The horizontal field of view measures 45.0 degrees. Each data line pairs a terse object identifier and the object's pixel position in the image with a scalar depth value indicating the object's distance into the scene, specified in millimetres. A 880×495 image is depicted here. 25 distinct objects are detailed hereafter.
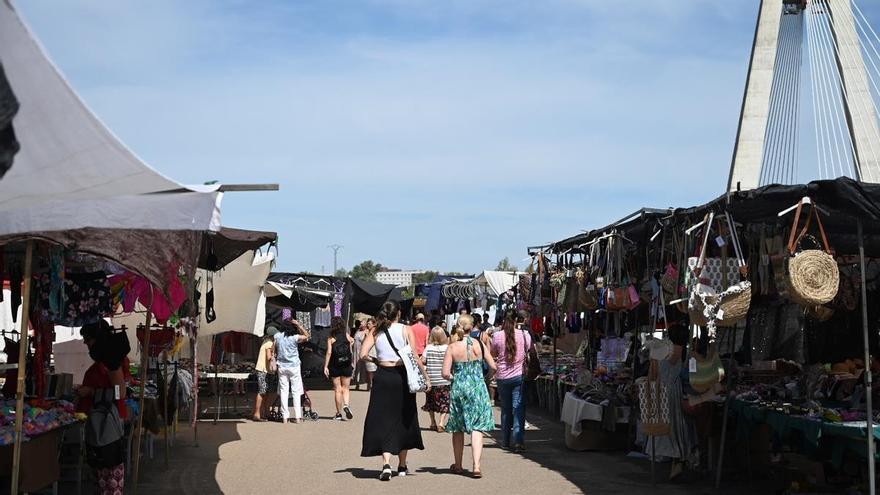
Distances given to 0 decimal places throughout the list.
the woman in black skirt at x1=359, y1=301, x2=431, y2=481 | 11109
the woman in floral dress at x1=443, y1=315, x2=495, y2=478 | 11383
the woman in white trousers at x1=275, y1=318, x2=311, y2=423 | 17781
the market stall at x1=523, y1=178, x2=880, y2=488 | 8812
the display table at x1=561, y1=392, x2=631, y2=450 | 13891
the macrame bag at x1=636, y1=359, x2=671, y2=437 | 11172
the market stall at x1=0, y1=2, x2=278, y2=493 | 6027
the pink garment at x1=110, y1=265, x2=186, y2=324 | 12713
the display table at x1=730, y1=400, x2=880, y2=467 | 8766
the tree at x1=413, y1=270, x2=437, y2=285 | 143638
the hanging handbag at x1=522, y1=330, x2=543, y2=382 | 14073
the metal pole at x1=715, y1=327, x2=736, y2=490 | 10445
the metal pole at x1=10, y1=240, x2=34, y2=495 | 6730
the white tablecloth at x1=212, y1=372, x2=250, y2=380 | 19297
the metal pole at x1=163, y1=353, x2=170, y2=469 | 12721
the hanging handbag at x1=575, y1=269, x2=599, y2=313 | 14375
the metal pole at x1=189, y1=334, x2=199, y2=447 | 13305
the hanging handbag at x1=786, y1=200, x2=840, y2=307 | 8602
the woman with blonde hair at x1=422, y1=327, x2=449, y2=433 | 13812
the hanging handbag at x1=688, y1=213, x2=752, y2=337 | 9430
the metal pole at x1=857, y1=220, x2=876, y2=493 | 8234
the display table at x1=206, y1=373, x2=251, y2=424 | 19292
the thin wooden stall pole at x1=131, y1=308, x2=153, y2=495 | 9658
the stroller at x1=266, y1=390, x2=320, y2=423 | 18812
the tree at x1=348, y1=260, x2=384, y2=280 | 153850
